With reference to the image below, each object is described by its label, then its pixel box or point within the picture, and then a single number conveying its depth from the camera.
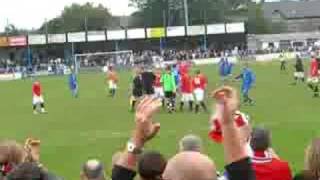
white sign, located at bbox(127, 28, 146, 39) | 94.81
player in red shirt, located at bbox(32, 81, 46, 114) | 31.92
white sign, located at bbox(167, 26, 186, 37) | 96.25
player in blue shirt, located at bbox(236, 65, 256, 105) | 31.14
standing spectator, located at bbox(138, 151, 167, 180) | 4.91
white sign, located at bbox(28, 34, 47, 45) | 91.18
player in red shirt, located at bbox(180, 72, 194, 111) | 29.34
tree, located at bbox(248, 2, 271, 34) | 124.56
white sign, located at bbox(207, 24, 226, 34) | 98.44
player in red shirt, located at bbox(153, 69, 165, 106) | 30.88
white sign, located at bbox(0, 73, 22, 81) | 73.25
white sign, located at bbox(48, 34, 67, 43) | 92.31
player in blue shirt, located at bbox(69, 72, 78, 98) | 39.28
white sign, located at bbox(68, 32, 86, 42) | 93.38
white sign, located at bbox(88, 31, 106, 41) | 93.75
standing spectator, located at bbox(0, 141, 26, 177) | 6.07
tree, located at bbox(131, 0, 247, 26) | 125.50
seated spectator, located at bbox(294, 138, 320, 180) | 5.58
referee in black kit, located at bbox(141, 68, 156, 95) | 29.58
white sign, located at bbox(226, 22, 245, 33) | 99.19
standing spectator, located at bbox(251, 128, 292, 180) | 7.13
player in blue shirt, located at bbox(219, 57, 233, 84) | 45.09
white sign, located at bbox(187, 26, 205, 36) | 97.69
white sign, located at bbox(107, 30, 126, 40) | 93.75
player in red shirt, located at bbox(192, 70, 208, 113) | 28.69
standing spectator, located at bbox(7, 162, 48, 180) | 4.60
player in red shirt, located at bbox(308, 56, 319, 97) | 34.38
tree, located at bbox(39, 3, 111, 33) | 122.69
